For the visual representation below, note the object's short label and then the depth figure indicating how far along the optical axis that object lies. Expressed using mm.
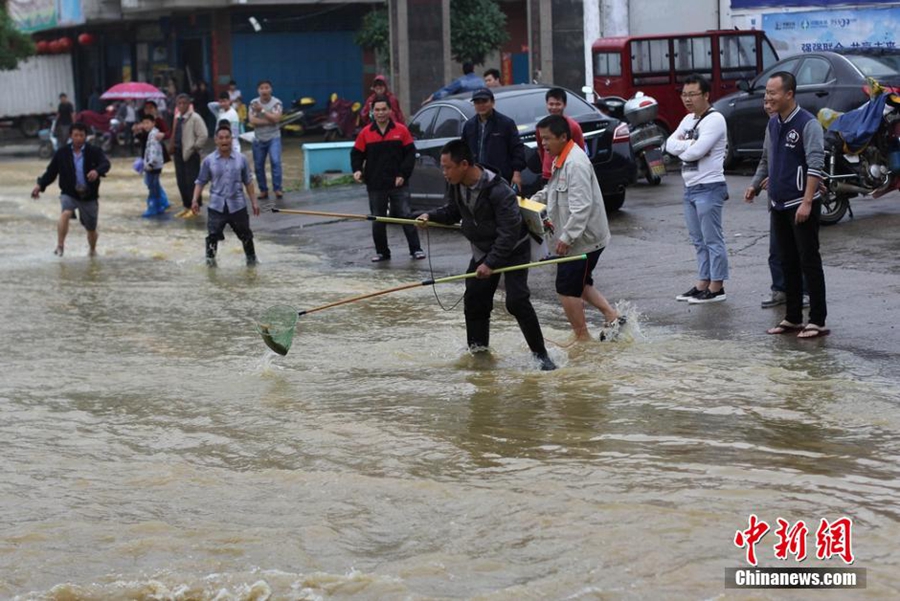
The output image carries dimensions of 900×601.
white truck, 43250
